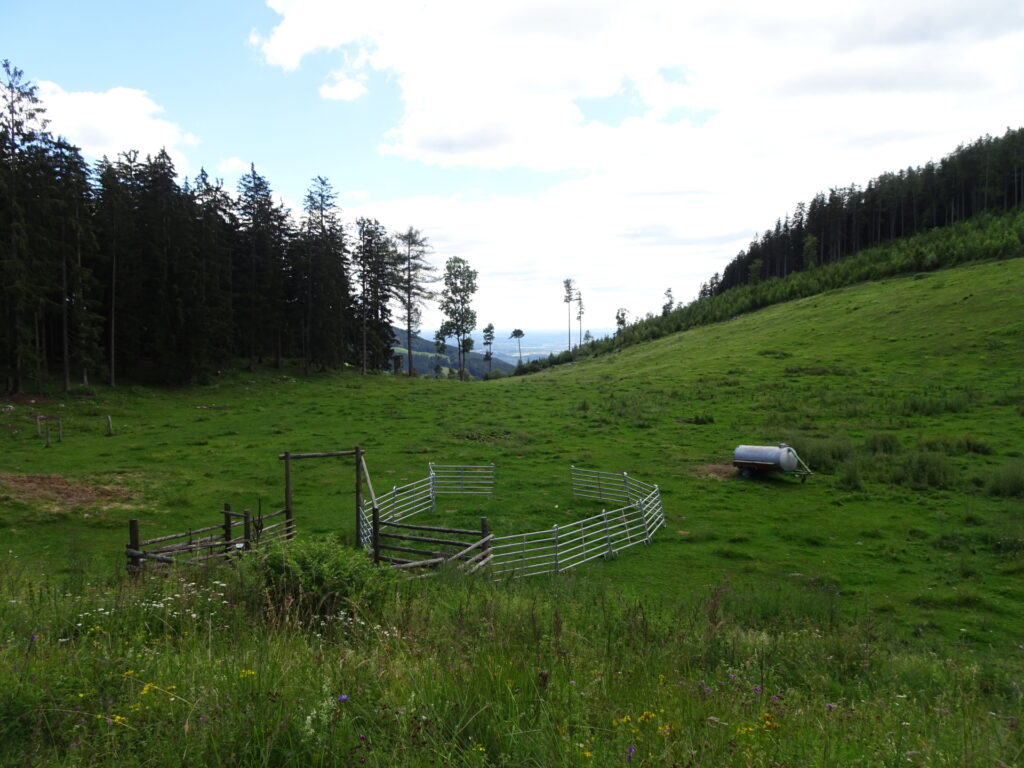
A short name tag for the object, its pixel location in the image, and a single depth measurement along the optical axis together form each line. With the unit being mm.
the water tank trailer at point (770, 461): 22359
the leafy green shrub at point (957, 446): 24172
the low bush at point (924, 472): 21031
